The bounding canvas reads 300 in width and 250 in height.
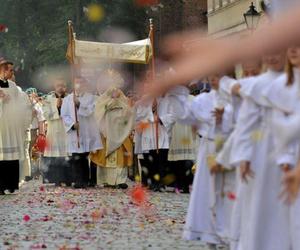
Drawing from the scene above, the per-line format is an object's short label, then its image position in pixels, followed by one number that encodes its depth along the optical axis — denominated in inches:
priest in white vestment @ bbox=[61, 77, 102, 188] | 706.2
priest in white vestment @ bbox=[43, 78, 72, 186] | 723.4
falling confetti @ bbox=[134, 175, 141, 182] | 741.4
